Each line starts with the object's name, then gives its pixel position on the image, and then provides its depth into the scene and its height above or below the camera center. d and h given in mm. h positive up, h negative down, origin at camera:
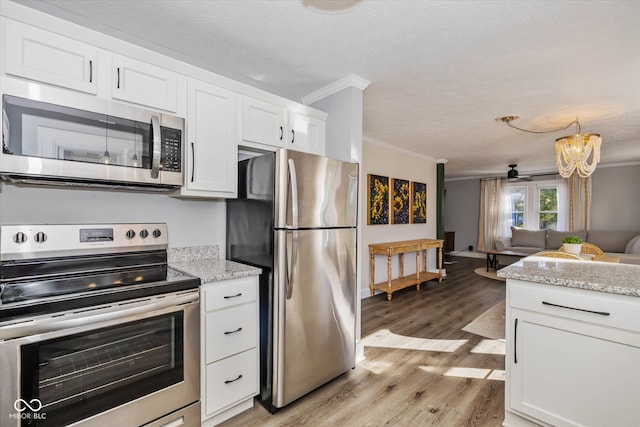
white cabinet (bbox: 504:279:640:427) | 1419 -727
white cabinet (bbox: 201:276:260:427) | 1750 -815
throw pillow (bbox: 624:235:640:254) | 5566 -562
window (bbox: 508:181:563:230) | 7453 +292
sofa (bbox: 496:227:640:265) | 5675 -541
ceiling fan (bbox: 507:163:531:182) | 6824 +993
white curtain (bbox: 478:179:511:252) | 8109 +76
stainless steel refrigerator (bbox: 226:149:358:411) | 1903 -299
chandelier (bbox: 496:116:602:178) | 3201 +724
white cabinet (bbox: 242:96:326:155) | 2244 +709
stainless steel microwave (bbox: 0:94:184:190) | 1370 +357
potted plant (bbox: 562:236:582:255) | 3450 -340
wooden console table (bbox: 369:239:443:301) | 4551 -816
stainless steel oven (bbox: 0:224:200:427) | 1218 -532
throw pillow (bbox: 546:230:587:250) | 6523 -447
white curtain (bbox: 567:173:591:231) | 6801 +324
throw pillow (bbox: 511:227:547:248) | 6930 -507
